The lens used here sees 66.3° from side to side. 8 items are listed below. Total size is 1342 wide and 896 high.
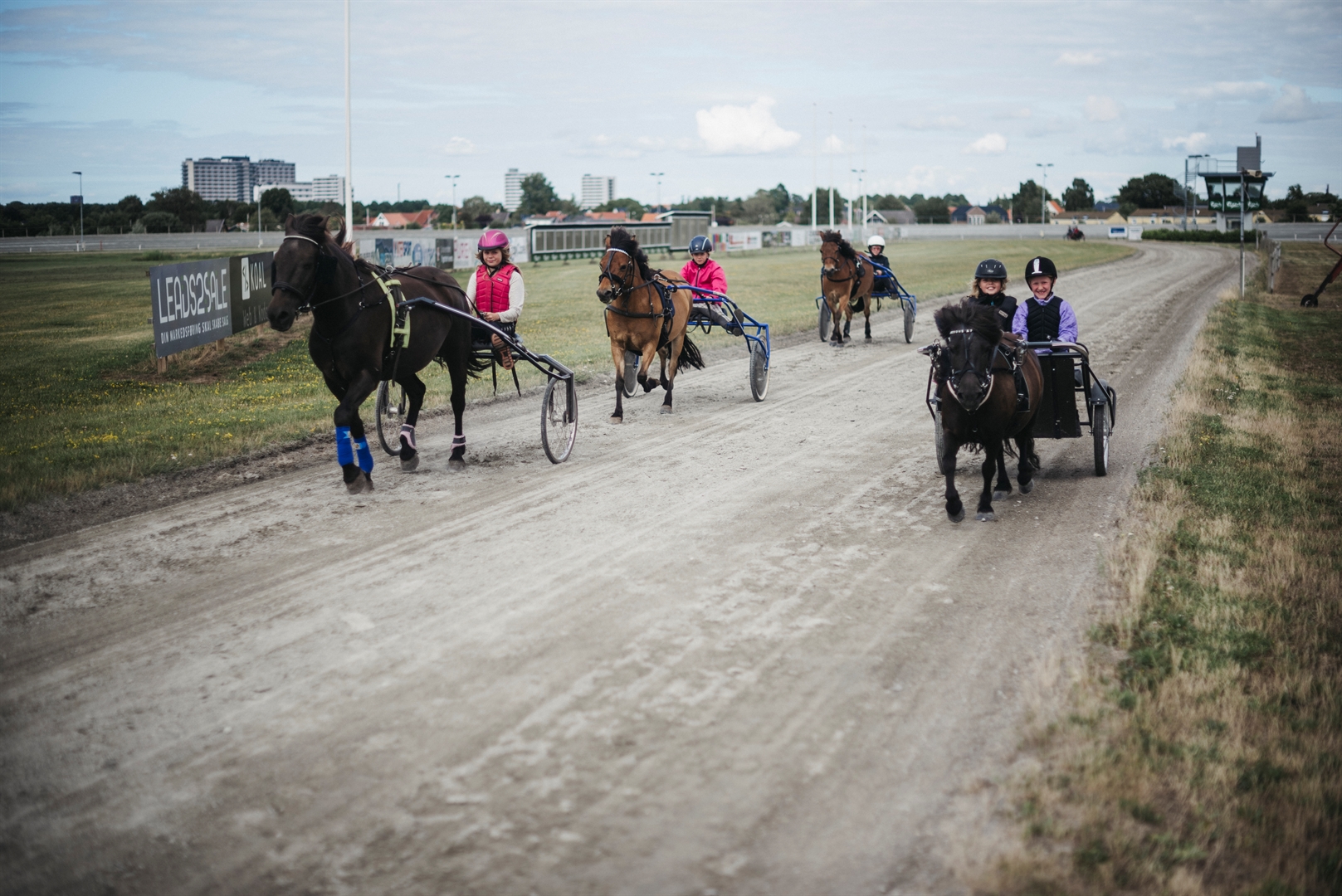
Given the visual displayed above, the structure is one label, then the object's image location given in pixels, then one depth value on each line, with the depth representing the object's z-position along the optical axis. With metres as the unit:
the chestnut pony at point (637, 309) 10.95
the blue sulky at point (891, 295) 19.05
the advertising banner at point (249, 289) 17.72
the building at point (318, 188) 87.75
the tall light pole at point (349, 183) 23.68
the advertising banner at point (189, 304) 15.12
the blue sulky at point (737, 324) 12.43
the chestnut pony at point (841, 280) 17.66
